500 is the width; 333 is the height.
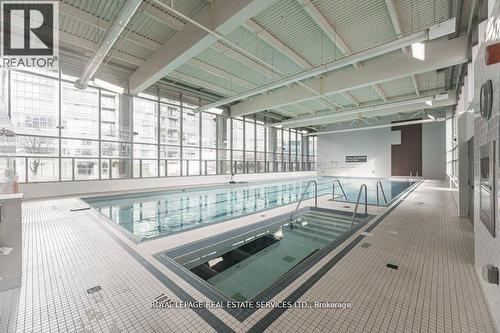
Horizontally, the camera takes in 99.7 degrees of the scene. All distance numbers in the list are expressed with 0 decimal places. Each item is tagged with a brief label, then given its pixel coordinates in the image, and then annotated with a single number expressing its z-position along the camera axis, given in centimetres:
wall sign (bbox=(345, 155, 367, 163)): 1666
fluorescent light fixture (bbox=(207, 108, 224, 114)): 1053
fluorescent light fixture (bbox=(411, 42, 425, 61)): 368
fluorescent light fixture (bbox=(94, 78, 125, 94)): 611
